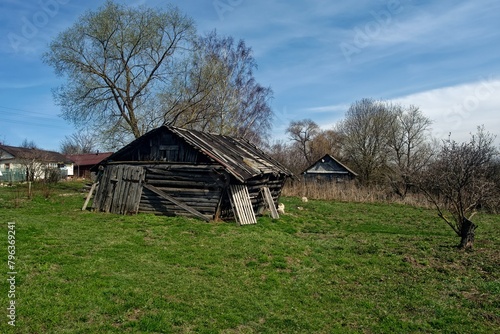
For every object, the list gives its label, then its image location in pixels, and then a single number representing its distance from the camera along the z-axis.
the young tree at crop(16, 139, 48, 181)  31.49
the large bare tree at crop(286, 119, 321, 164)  61.62
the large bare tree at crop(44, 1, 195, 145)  25.83
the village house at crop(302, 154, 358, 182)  43.06
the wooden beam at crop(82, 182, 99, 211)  16.95
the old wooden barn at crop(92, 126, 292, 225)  15.51
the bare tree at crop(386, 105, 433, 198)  44.75
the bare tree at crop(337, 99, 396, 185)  43.56
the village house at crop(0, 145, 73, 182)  33.34
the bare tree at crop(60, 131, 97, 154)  85.19
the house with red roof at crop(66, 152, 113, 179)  63.03
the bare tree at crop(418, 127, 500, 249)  11.35
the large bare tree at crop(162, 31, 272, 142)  28.83
